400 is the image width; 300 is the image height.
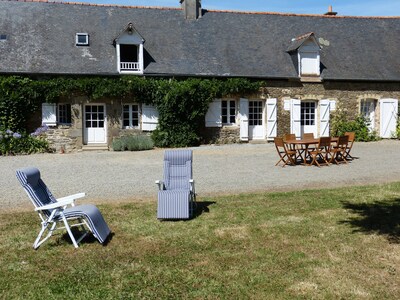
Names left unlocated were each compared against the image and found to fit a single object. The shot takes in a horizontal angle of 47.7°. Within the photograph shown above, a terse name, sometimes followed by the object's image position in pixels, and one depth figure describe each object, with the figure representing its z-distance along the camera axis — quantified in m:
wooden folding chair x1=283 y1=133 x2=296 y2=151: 12.98
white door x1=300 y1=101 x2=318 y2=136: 19.44
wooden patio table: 11.82
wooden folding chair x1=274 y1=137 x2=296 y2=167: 11.89
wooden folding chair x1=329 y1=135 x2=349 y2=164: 11.95
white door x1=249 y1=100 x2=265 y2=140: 19.00
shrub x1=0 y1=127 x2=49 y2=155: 15.36
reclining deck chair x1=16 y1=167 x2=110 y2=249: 5.32
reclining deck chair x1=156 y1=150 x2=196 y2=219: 6.44
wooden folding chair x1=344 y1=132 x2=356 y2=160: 12.54
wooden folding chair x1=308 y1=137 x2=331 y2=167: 11.72
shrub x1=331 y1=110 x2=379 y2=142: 18.86
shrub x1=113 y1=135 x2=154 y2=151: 16.41
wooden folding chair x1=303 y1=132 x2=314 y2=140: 13.60
